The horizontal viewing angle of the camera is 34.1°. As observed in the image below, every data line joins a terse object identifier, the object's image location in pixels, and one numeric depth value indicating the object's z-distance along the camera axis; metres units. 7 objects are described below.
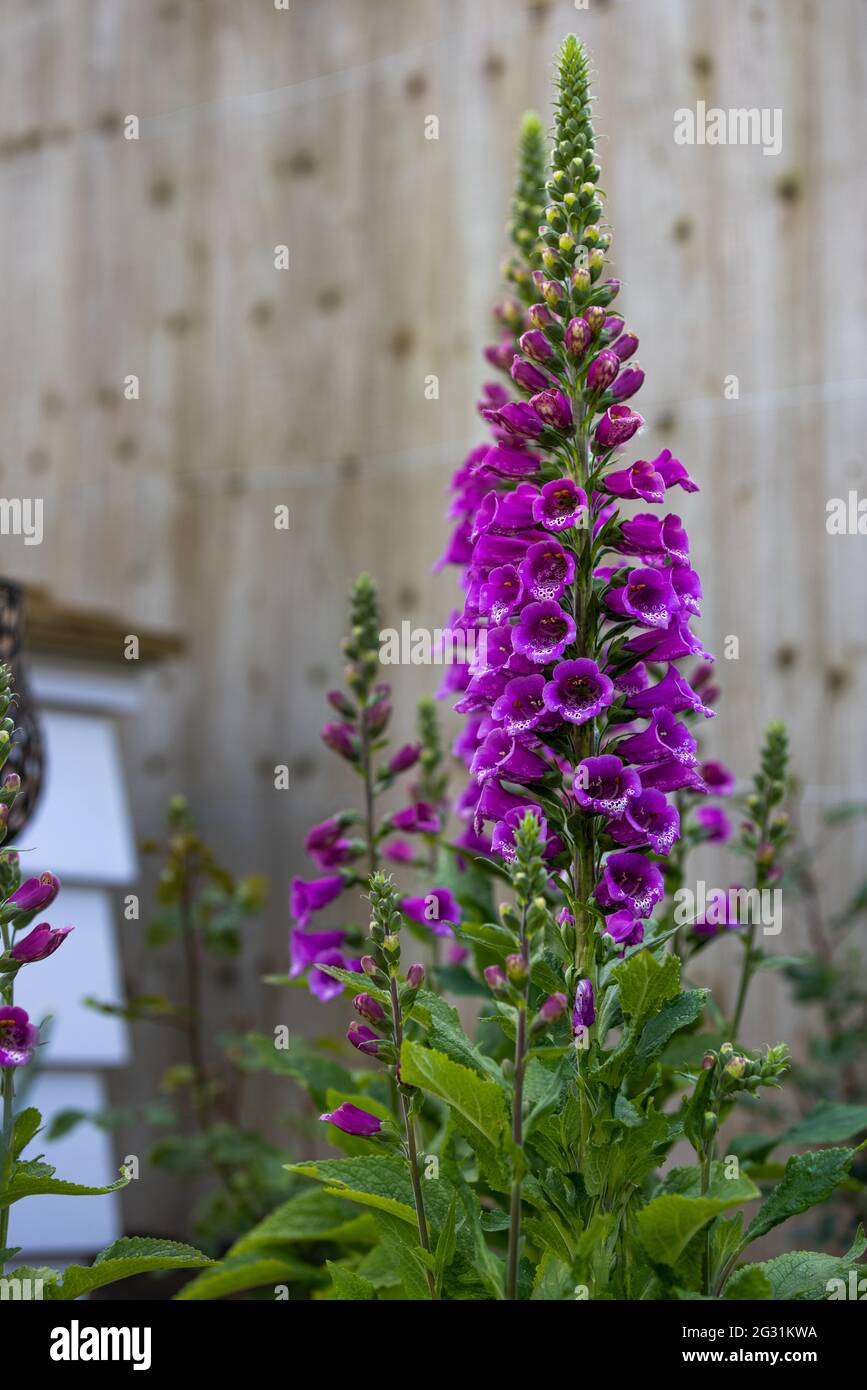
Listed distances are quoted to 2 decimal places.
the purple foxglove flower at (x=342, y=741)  1.29
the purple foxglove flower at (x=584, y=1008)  0.83
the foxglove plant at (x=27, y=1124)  0.82
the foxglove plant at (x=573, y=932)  0.81
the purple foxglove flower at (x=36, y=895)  0.88
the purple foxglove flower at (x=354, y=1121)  0.92
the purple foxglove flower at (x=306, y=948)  1.25
